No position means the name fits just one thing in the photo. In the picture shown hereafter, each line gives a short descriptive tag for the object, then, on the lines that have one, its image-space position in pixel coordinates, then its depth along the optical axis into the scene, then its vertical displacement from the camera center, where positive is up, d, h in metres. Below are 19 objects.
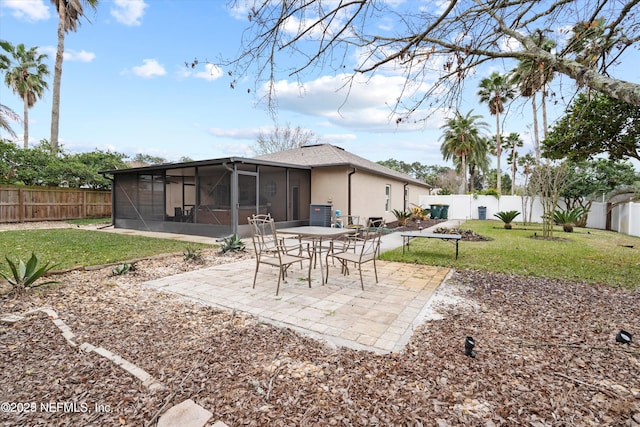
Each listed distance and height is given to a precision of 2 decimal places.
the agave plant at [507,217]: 12.93 -0.32
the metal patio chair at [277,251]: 4.09 -0.68
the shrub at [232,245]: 7.17 -0.92
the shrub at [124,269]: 4.99 -1.05
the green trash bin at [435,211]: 19.37 -0.17
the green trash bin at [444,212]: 19.37 -0.22
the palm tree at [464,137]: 22.77 +5.40
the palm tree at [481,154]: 24.05 +4.33
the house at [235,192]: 9.85 +0.51
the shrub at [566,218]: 11.81 -0.32
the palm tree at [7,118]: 12.80 +3.60
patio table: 4.77 -0.41
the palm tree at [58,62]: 16.17 +7.43
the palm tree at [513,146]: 24.85 +5.30
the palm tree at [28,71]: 18.92 +8.22
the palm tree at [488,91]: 19.54 +7.63
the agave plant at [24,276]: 3.86 -0.92
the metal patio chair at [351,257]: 4.29 -0.71
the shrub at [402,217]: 13.77 -0.40
